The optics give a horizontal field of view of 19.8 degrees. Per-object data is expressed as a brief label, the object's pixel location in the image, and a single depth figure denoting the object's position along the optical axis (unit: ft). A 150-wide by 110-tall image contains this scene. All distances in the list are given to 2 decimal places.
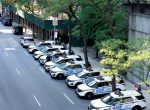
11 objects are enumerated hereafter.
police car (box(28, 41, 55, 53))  179.83
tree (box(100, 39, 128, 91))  98.17
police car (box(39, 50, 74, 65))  154.20
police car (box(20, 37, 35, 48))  196.13
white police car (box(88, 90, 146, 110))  97.71
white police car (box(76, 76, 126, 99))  112.74
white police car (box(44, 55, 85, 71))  144.23
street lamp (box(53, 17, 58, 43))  184.58
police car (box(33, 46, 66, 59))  167.54
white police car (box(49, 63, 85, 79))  134.82
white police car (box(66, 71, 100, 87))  122.62
